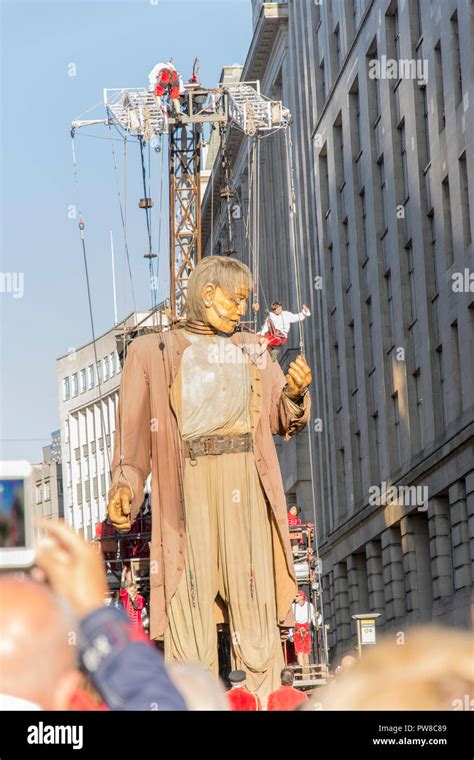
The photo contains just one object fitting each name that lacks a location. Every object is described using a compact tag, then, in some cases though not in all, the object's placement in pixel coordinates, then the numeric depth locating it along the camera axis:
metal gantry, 28.45
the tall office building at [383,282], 32.44
